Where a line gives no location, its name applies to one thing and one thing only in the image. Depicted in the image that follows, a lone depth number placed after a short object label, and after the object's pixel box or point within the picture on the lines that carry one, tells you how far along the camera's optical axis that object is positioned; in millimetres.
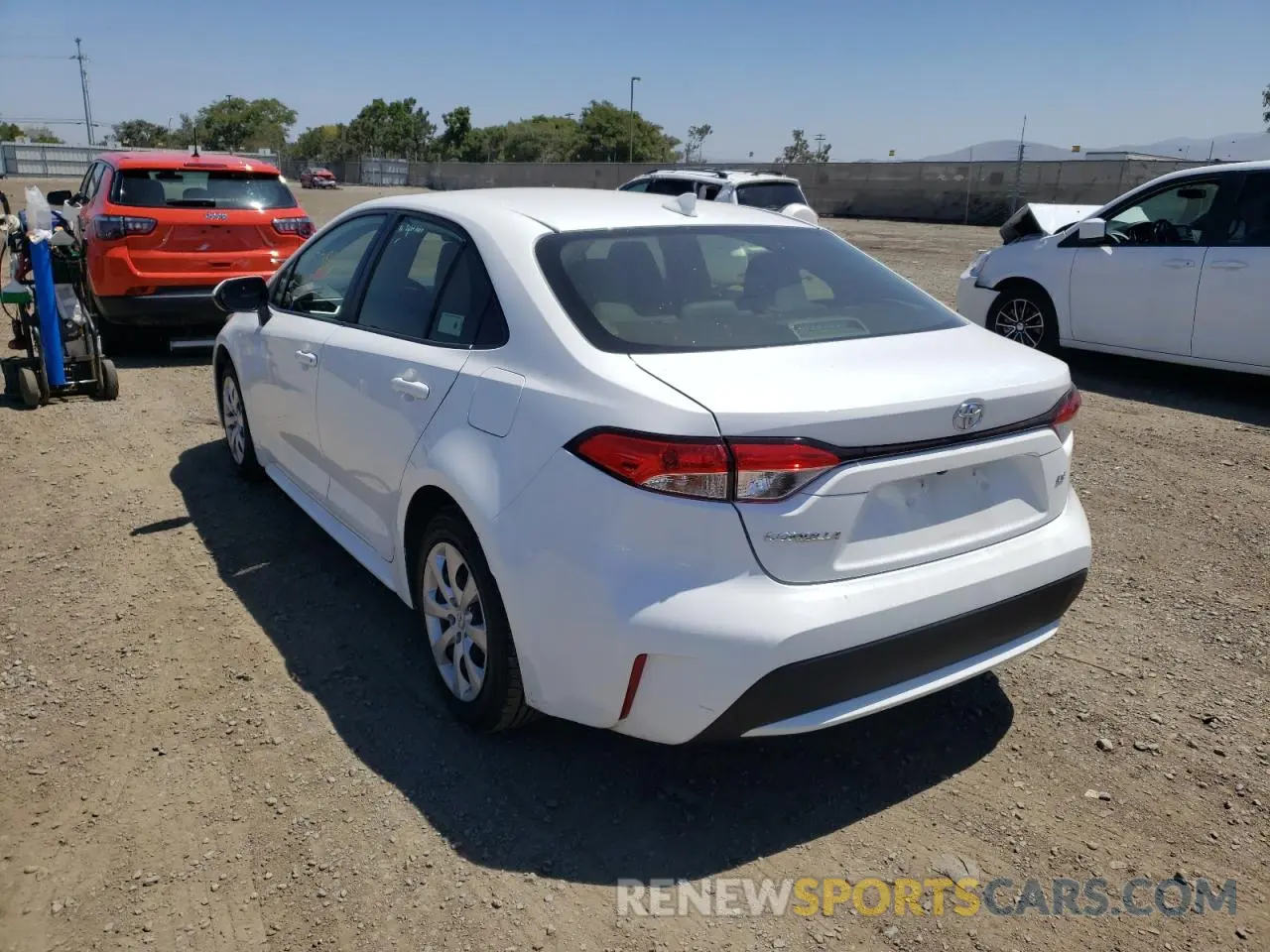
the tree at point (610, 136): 88938
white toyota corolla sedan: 2543
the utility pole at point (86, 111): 92225
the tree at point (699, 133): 99050
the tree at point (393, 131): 100500
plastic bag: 6828
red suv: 8461
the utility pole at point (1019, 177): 32125
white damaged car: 7555
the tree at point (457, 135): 98938
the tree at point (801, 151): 84312
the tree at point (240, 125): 94188
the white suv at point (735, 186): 15109
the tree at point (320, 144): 102938
